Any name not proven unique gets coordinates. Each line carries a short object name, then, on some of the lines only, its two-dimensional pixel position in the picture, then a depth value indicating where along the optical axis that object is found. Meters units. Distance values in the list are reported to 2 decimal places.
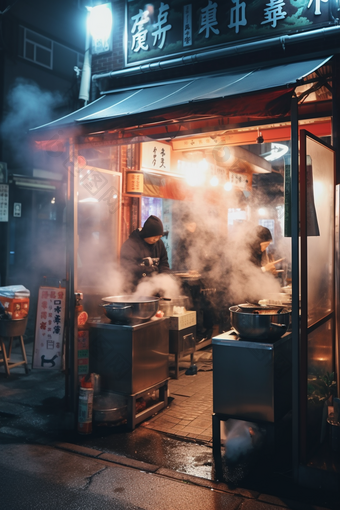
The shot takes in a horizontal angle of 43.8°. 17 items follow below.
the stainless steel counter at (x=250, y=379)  4.56
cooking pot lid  5.23
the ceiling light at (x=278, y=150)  10.65
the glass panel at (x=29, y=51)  18.30
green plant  4.41
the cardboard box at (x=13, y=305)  7.58
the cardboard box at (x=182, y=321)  7.83
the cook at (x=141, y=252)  7.93
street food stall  4.26
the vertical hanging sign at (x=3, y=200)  12.24
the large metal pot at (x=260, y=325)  4.60
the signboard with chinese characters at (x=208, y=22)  6.38
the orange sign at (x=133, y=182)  8.98
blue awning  4.69
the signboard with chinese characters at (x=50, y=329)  5.88
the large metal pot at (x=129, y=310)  5.66
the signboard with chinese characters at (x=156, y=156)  9.41
